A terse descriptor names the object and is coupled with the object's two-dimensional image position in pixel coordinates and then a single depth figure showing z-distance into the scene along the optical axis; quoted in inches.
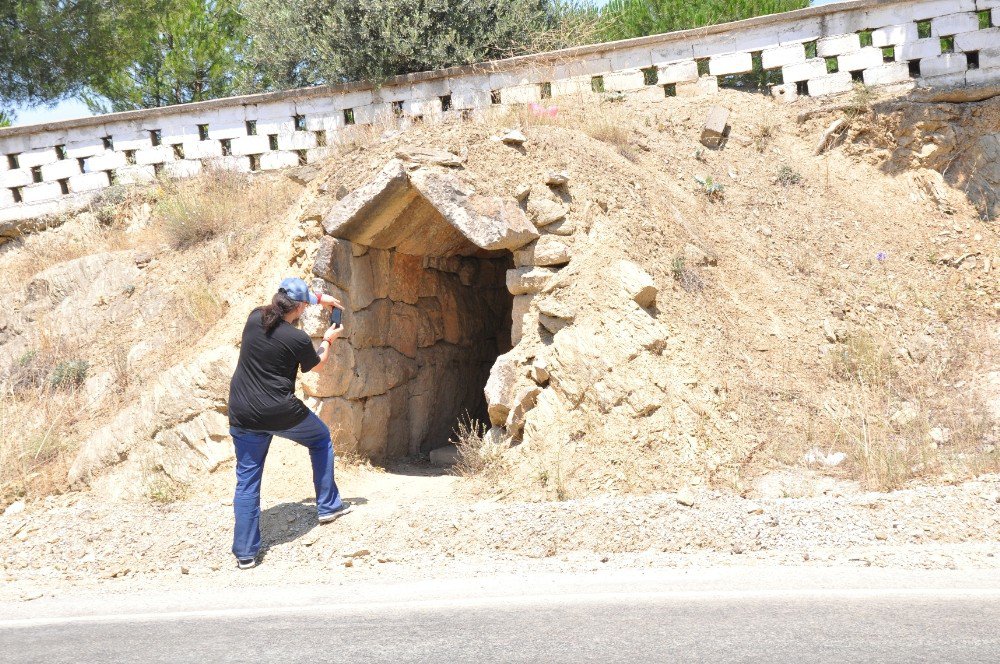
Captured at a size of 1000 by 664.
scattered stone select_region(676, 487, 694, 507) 221.0
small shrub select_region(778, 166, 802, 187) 394.3
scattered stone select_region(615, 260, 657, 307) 277.3
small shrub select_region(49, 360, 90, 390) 342.0
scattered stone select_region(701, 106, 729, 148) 406.6
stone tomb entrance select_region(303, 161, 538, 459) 294.0
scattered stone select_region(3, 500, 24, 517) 269.3
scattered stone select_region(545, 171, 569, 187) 298.7
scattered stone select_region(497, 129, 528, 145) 315.6
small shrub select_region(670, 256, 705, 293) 297.4
